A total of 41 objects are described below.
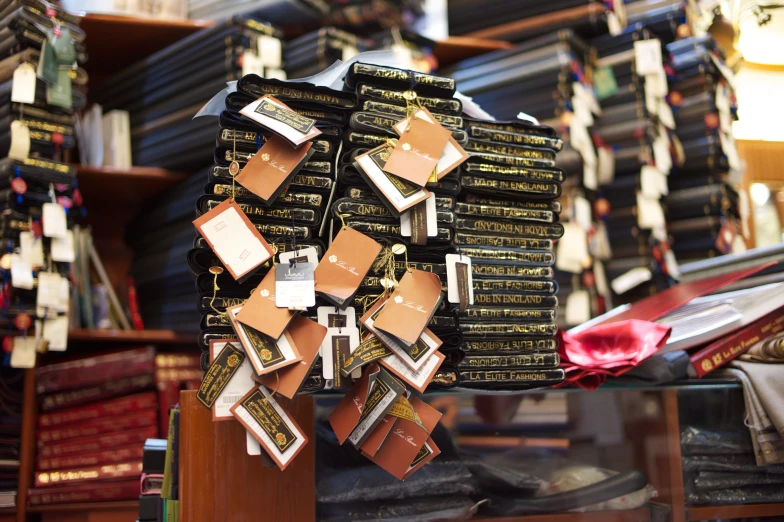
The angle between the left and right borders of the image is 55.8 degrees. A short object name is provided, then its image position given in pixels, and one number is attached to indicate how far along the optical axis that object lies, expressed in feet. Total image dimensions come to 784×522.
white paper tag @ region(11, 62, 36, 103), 6.84
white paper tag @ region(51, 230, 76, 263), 7.06
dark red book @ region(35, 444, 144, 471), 7.60
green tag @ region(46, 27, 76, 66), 7.09
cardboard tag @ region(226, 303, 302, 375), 3.56
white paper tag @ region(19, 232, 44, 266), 6.83
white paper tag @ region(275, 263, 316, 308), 3.68
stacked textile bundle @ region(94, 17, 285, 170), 8.04
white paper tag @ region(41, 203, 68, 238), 6.97
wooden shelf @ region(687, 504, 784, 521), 4.75
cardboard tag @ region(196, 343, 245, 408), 3.58
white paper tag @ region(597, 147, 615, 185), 8.61
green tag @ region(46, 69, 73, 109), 7.09
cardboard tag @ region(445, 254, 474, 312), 4.13
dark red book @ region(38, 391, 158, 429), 7.74
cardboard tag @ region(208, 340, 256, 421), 3.59
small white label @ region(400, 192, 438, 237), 4.11
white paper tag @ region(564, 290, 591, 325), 8.08
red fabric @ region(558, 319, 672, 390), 4.68
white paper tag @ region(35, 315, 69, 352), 6.99
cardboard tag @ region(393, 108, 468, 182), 4.21
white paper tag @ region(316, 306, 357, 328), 3.83
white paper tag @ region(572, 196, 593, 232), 8.21
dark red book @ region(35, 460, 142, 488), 7.54
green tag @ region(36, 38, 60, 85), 6.90
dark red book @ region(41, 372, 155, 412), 7.77
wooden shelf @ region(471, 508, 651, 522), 4.58
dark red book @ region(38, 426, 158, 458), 7.64
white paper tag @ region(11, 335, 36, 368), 6.87
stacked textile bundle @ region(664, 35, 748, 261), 8.74
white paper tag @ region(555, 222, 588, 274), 8.08
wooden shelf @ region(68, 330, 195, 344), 7.74
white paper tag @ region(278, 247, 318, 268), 3.84
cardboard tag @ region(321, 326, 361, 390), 3.76
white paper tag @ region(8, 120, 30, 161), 6.86
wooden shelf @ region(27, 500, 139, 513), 7.43
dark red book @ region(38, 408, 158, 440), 7.70
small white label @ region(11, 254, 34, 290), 6.66
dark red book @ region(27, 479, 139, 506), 7.47
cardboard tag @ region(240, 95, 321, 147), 3.82
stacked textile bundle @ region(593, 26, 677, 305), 8.44
